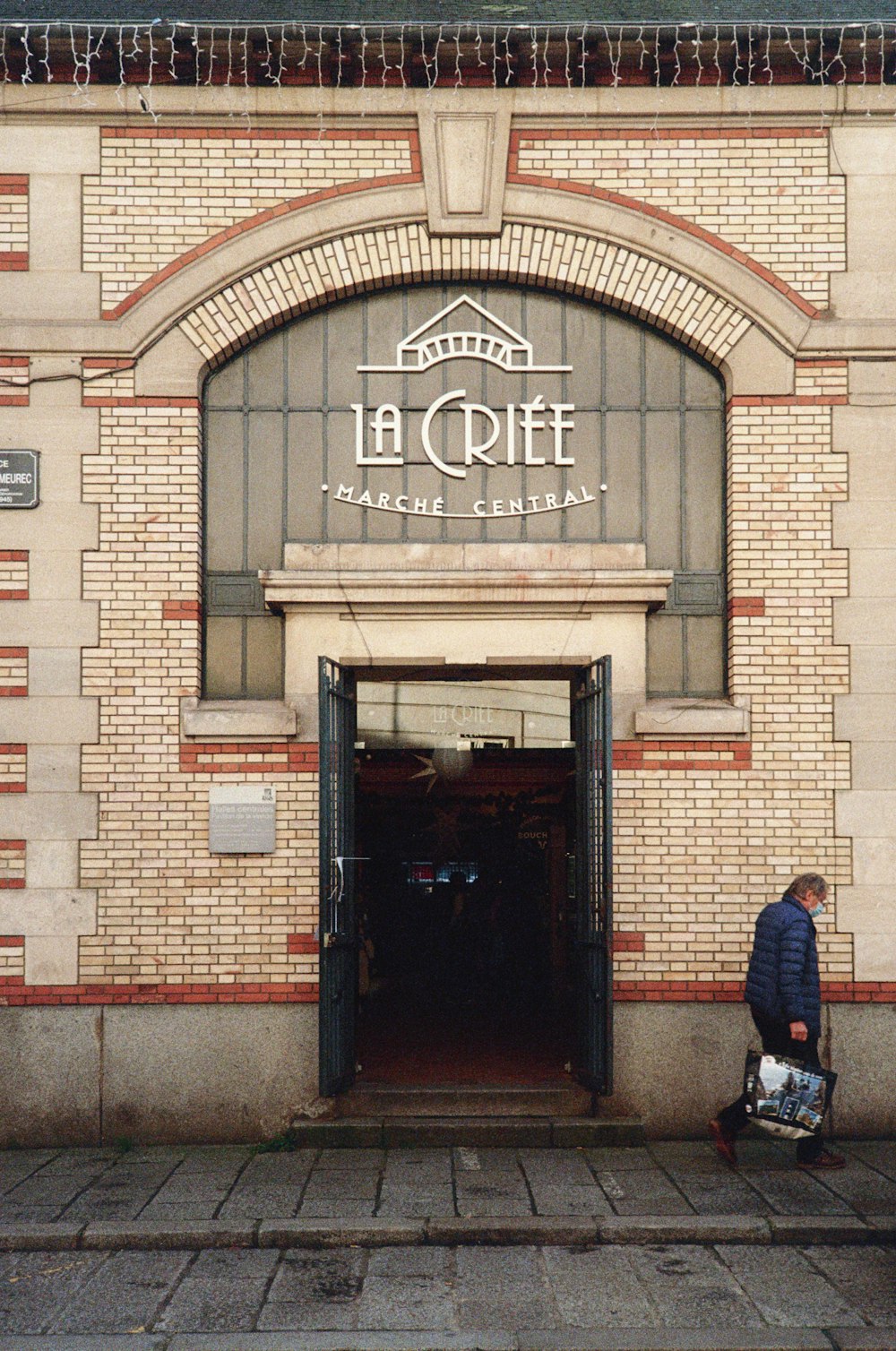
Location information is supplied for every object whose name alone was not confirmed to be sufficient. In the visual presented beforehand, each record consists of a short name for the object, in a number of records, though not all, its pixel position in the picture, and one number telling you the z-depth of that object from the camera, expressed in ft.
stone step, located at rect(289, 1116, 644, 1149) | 26.48
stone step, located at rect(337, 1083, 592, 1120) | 27.43
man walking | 24.35
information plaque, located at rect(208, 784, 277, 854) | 27.61
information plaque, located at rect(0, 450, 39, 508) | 27.78
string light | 27.78
